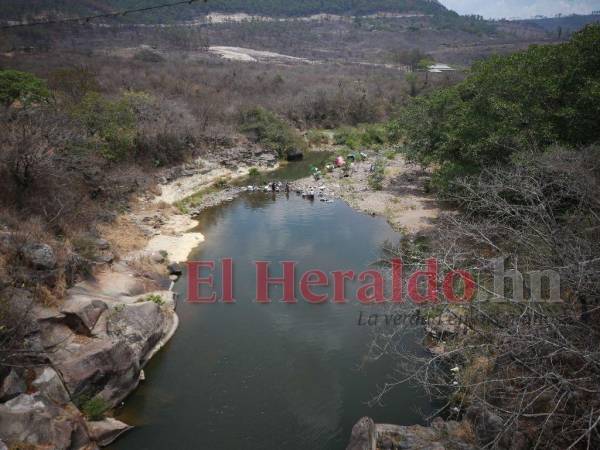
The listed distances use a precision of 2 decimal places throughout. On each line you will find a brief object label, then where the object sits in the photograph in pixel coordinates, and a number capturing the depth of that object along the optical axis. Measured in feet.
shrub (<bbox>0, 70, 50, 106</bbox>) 81.46
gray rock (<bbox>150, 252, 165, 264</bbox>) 60.59
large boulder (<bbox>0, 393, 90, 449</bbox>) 29.92
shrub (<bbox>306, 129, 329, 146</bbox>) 141.18
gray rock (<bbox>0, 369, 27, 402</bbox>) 31.65
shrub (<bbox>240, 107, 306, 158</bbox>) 125.18
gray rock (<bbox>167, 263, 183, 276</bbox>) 59.88
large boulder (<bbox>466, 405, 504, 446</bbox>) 29.89
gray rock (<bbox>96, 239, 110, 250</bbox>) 56.08
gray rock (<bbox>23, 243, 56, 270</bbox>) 42.39
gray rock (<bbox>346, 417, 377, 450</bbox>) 30.98
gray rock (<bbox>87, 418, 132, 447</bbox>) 33.88
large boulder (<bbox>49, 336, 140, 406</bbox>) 36.04
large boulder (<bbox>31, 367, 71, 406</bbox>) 33.88
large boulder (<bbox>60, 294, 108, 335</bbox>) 40.96
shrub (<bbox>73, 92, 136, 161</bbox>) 79.00
